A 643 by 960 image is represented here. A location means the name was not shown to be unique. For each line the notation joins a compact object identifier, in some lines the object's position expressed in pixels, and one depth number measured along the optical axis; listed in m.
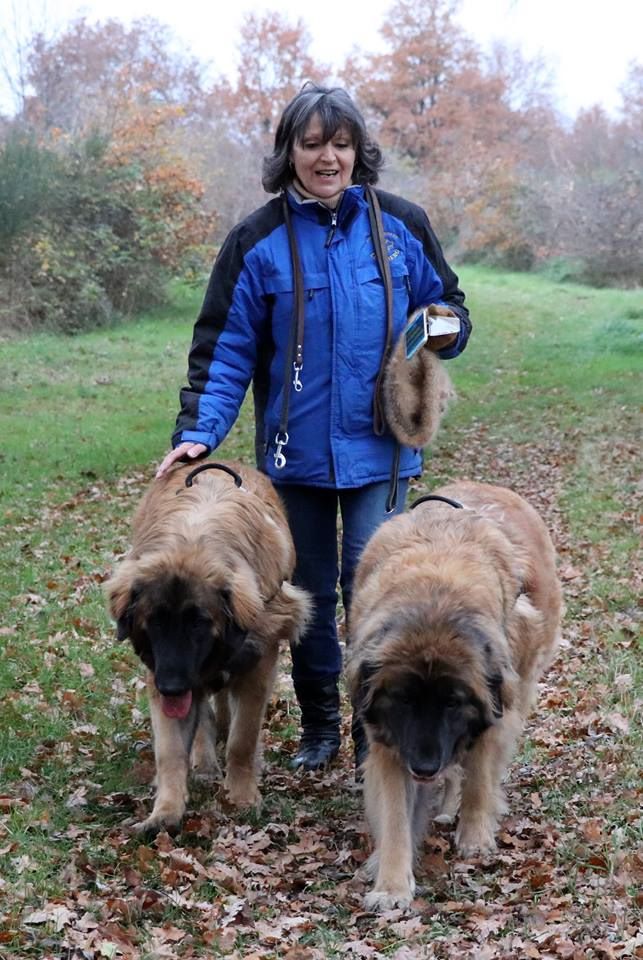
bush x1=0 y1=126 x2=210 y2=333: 23.31
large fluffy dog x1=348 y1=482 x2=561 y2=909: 4.02
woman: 5.00
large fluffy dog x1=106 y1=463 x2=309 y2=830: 4.46
